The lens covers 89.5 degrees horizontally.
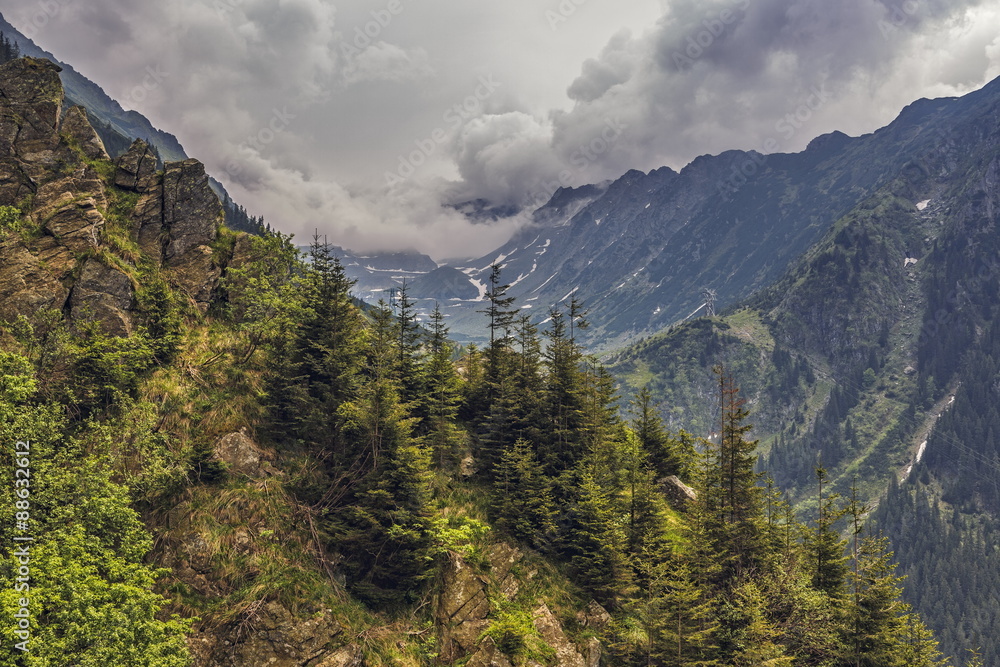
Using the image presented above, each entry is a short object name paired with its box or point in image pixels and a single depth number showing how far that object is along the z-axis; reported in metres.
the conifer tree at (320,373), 30.30
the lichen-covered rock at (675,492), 44.66
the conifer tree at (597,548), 32.44
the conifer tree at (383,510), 27.42
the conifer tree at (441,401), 36.50
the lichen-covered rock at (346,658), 23.27
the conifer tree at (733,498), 31.47
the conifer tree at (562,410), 38.66
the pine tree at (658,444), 46.47
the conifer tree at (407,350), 37.50
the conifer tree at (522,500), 33.78
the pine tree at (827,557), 34.12
